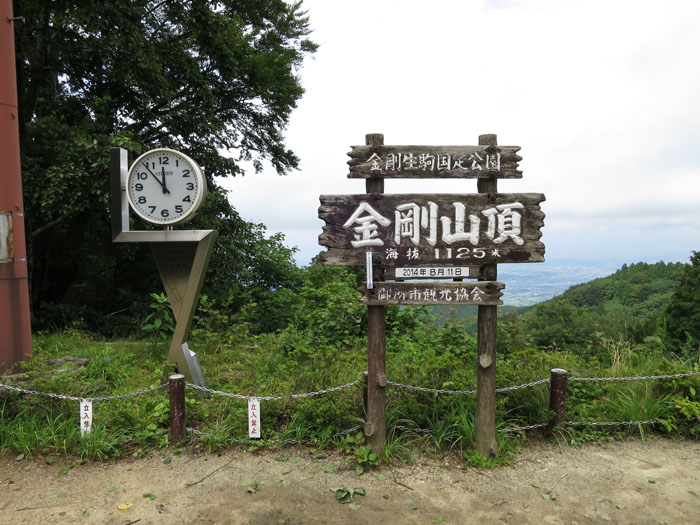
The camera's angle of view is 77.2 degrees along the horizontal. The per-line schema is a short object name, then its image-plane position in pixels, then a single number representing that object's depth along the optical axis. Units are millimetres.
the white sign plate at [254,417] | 4398
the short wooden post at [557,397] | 4613
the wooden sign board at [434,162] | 4199
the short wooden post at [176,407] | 4398
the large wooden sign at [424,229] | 4223
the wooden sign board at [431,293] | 4180
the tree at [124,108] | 9086
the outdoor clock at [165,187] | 5355
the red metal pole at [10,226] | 5125
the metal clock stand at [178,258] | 5379
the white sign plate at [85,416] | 4387
